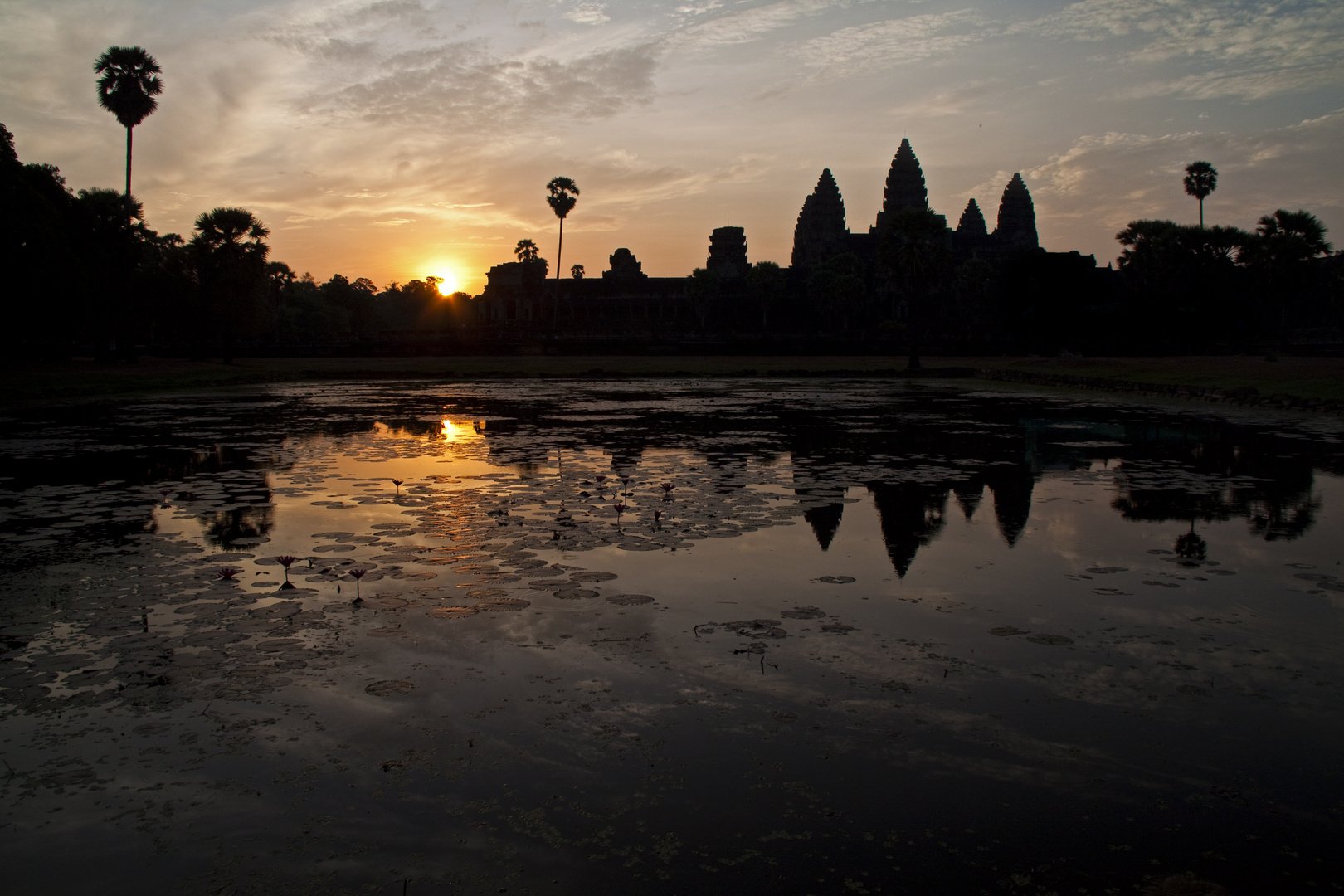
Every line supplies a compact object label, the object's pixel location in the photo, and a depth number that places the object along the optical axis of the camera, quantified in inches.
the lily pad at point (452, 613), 229.6
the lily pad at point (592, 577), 262.7
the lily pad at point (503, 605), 235.1
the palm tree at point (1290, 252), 1700.3
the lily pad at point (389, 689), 181.0
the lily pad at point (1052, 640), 210.1
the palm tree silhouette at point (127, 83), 1701.5
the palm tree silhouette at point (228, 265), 1824.6
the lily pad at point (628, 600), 239.5
